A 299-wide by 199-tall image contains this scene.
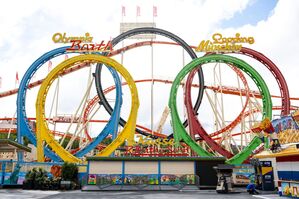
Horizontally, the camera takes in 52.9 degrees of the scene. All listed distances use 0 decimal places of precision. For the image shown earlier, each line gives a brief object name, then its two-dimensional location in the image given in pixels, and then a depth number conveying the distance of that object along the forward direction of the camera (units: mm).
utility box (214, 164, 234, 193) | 17234
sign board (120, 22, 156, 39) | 36344
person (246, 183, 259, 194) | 16266
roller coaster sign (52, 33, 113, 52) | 27984
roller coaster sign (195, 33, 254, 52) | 28734
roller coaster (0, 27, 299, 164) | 25281
